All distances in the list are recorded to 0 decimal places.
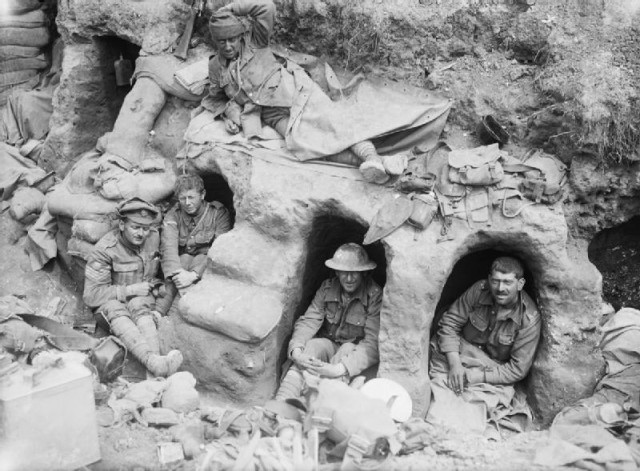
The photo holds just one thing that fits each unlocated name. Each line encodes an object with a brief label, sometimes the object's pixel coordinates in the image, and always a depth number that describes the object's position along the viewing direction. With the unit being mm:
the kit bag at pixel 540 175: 9102
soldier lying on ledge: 9789
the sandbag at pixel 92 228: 10336
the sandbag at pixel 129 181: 10586
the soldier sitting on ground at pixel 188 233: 10031
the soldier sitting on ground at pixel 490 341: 9086
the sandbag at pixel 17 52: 13164
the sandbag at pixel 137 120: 11099
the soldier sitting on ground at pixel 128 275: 9672
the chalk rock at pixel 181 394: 8719
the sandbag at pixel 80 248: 10366
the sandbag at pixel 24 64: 13211
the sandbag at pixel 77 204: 10500
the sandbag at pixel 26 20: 13017
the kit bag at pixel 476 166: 9102
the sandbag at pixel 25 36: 13062
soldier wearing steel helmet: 9133
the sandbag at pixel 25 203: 11469
